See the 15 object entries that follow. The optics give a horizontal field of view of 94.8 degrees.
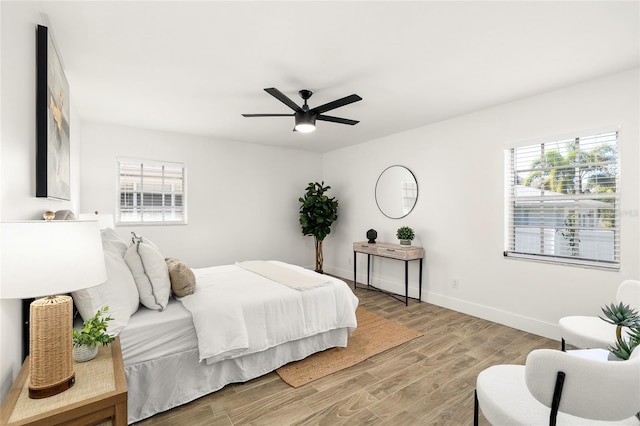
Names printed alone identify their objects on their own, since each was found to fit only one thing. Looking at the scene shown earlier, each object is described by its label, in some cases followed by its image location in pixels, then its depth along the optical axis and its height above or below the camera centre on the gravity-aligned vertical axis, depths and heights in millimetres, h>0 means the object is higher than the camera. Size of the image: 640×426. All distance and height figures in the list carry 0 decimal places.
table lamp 932 -223
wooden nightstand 962 -673
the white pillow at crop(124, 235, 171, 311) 2115 -467
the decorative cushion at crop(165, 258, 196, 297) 2326 -550
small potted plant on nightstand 1308 -584
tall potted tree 5559 -51
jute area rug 2416 -1340
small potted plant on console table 4312 -364
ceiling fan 2688 +974
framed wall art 1618 +554
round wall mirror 4523 +302
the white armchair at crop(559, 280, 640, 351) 1996 -854
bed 1895 -898
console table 4090 -610
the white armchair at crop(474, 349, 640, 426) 1022 -641
